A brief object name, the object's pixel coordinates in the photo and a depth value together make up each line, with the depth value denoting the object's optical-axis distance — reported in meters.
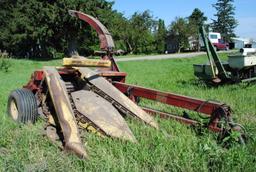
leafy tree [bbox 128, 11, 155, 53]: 33.49
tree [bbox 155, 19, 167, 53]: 35.61
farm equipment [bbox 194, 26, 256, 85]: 5.78
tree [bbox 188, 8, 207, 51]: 34.15
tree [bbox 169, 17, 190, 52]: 34.53
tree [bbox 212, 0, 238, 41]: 51.77
